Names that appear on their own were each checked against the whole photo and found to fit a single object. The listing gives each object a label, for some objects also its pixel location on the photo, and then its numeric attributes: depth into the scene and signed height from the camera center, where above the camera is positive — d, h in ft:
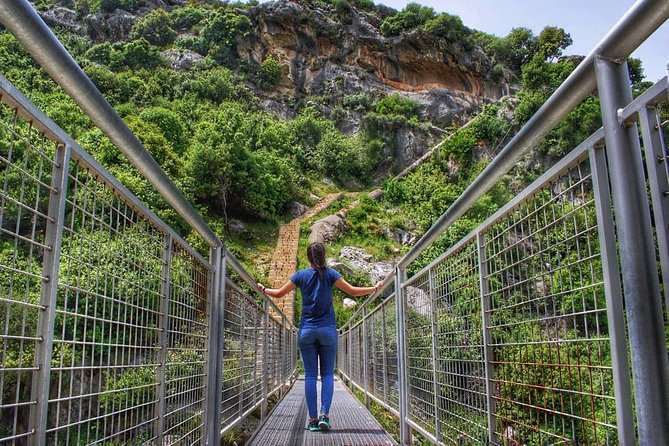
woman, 14.17 +0.42
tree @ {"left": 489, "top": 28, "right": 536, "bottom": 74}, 155.74 +80.34
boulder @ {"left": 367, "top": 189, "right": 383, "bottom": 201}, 99.93 +25.95
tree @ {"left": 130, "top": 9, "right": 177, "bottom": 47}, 142.41 +79.88
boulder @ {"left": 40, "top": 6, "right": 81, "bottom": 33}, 144.36 +86.01
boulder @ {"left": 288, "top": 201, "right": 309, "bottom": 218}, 91.43 +21.69
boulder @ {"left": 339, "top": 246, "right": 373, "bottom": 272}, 71.92 +10.92
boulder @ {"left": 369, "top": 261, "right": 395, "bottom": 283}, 70.22 +8.87
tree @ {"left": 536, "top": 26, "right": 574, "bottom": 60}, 144.97 +77.02
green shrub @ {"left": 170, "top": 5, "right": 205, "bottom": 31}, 150.41 +86.66
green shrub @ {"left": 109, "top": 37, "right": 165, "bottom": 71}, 127.44 +64.99
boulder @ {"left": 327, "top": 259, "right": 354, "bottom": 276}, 68.59 +8.95
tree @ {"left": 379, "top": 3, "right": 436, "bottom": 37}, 140.77 +80.36
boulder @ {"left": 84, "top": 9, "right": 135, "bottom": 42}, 146.92 +83.12
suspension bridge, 3.80 +0.48
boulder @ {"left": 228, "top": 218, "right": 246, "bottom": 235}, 79.05 +16.34
